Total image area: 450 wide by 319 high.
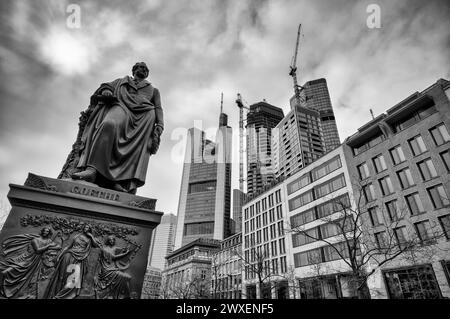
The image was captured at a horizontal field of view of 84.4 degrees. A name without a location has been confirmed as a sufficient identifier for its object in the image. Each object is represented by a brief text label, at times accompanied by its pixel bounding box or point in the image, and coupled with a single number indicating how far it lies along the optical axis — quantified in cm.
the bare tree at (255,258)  4810
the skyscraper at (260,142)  14375
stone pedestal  315
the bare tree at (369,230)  2988
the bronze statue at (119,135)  454
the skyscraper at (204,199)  13338
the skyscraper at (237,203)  16344
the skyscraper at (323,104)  14838
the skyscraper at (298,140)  10312
